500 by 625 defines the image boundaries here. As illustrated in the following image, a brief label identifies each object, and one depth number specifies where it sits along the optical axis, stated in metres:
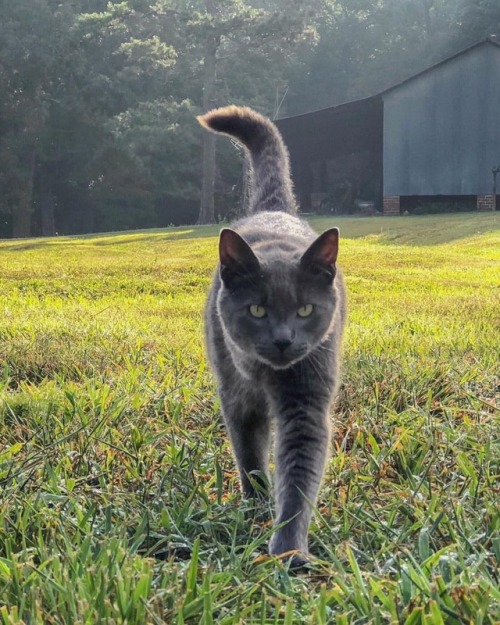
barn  19.27
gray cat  2.12
